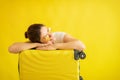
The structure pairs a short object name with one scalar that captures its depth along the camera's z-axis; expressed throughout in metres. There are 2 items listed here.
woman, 1.86
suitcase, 1.72
